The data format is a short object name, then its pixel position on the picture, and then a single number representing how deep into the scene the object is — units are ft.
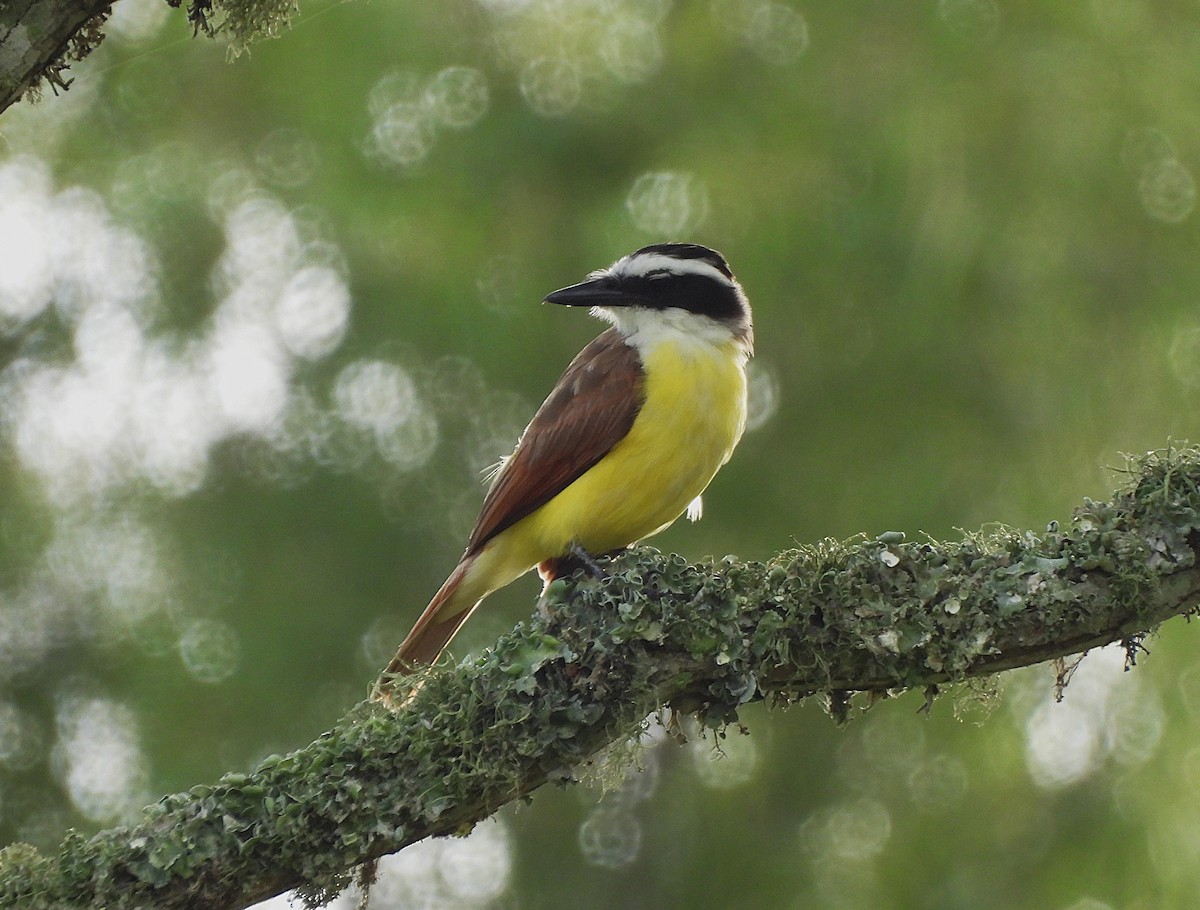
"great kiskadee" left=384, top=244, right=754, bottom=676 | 30.76
